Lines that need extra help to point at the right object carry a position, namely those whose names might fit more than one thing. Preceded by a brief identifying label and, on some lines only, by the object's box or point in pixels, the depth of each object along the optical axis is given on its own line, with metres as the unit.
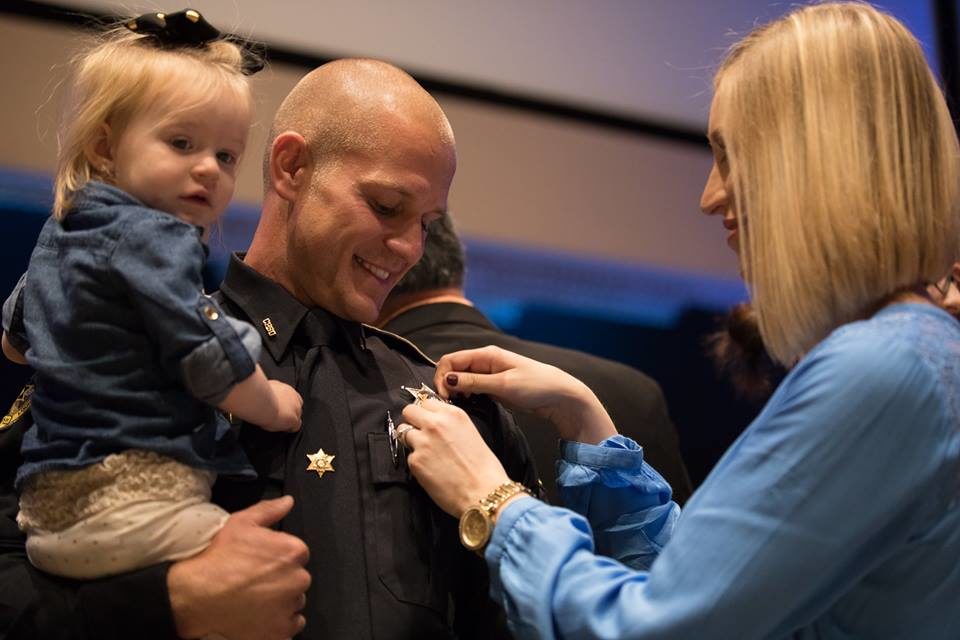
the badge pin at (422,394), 1.68
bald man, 1.39
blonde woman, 1.17
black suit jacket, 2.54
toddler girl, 1.33
